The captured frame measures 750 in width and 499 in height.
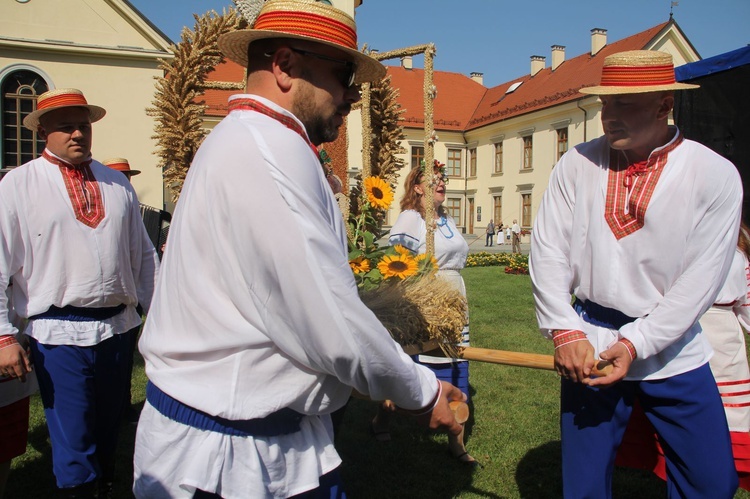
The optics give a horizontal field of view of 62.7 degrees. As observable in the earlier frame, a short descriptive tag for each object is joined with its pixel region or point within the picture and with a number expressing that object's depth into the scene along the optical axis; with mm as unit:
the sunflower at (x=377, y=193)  3857
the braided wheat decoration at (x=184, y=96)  3295
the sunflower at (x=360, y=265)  3508
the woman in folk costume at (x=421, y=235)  4953
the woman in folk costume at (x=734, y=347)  3586
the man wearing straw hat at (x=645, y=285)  2471
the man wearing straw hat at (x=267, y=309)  1468
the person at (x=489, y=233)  36684
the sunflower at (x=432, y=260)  3791
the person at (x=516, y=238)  29178
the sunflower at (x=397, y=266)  3500
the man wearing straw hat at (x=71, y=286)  3361
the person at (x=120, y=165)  6840
